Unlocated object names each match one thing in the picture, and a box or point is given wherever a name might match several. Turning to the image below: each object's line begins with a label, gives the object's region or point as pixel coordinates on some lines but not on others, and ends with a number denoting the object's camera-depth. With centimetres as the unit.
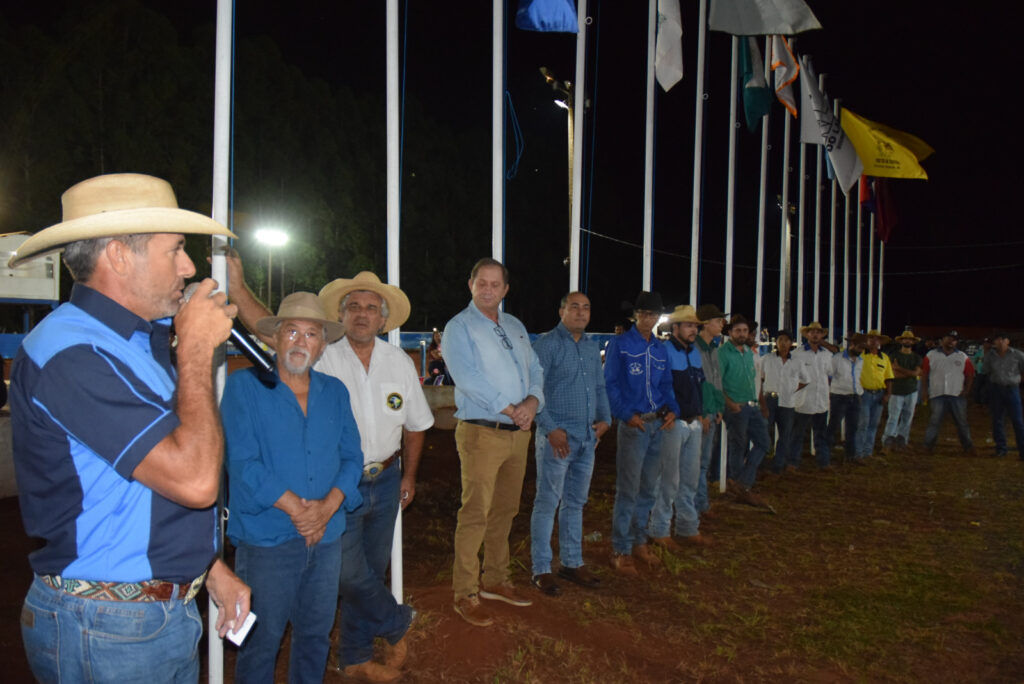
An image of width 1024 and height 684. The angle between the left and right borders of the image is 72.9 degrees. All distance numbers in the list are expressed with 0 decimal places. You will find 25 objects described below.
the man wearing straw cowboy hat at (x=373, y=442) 372
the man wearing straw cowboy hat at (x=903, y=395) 1266
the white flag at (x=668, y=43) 822
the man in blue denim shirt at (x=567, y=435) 539
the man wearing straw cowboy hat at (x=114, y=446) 175
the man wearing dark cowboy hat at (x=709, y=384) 755
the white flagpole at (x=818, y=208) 1559
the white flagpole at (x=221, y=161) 309
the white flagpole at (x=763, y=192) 1096
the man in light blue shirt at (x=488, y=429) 475
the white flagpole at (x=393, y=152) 454
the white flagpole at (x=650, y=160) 829
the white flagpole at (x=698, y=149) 922
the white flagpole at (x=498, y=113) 571
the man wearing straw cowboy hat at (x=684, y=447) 654
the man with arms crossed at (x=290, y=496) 295
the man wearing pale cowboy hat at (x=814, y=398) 1067
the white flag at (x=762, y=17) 829
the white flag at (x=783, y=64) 1035
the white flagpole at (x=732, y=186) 1009
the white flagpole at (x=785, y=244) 1273
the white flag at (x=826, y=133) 1181
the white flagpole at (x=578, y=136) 682
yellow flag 1305
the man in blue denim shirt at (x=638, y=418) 607
